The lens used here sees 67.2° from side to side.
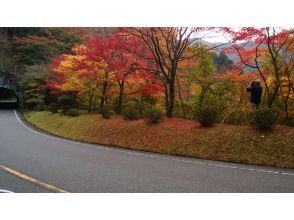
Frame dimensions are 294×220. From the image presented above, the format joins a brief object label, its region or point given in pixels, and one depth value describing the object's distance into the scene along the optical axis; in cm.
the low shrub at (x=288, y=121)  927
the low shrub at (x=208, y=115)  910
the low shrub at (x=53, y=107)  1868
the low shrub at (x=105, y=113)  1328
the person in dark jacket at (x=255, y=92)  907
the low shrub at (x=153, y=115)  1061
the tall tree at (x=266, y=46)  972
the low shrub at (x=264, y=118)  769
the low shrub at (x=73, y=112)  1580
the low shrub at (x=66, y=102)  1741
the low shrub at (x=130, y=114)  1191
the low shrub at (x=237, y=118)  1167
